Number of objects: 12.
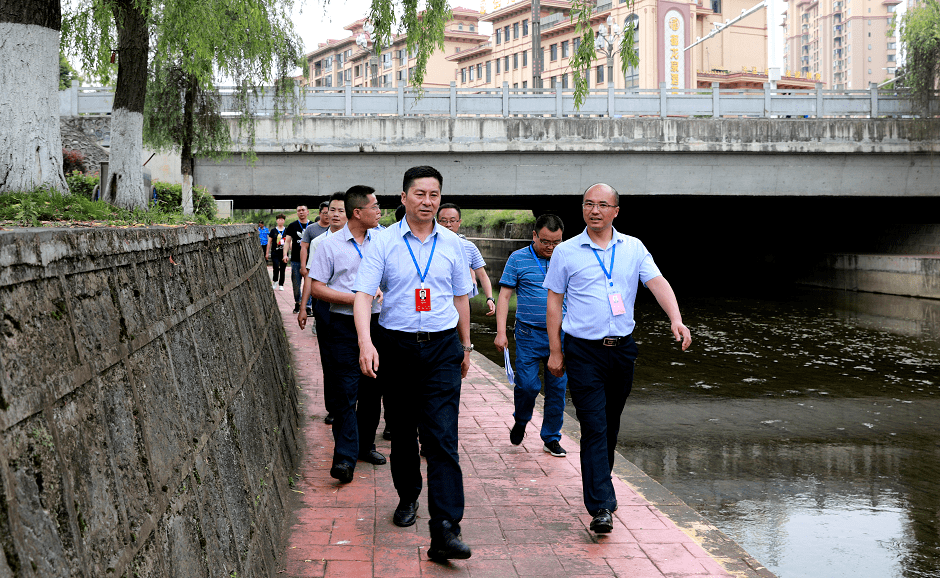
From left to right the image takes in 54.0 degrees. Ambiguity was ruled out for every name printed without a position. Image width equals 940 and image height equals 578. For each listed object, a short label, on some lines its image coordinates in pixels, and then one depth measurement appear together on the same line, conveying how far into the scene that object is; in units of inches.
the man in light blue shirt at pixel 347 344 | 237.6
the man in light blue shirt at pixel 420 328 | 186.2
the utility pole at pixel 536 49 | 1369.3
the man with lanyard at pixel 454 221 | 299.3
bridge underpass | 894.4
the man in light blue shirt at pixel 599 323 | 199.9
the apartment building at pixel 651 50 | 2452.0
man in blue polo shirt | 268.4
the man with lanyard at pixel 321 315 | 251.9
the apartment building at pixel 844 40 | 6579.7
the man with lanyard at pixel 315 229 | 450.0
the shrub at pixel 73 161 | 808.9
